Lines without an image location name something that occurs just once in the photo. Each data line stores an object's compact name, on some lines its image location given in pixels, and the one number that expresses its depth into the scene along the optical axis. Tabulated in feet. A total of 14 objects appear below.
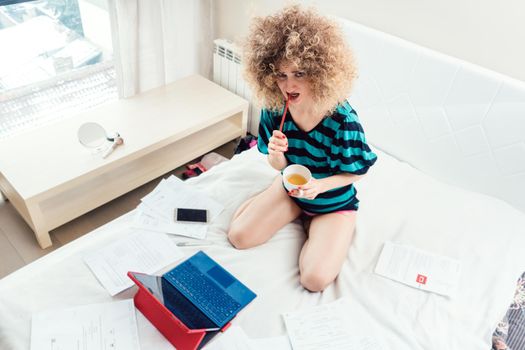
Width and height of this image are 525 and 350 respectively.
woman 4.06
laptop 4.04
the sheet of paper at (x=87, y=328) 3.84
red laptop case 3.77
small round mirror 6.29
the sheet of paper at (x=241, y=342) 3.96
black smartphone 5.19
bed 4.28
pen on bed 4.92
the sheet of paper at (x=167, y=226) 5.04
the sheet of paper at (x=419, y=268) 4.70
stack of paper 5.09
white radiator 7.97
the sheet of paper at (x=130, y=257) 4.45
